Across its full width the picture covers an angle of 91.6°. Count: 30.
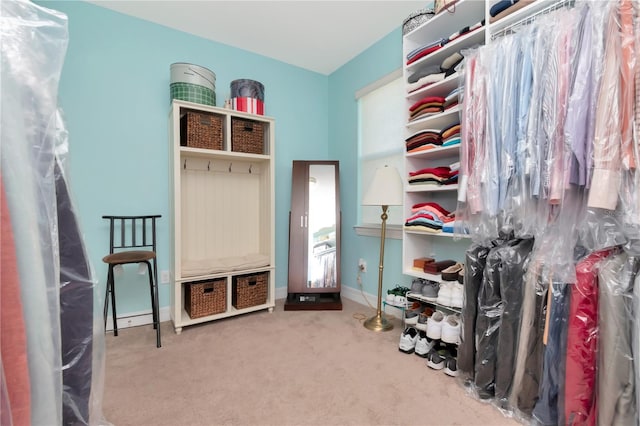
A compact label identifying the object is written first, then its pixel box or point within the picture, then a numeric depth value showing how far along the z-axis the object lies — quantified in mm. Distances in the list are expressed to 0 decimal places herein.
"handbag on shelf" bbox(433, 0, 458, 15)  1827
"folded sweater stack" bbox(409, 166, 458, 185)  1904
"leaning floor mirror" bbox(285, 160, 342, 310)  2867
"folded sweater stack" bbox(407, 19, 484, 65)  1776
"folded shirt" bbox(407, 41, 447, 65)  1958
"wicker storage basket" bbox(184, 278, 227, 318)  2312
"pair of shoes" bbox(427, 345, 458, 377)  1637
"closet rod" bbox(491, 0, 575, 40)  1405
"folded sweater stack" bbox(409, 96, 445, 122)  1965
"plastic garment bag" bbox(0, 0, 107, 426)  493
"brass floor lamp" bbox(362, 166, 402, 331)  2137
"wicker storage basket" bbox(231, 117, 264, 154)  2508
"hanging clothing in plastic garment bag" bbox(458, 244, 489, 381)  1537
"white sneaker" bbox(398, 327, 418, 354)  1906
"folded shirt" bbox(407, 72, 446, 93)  1952
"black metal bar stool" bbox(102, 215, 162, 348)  2018
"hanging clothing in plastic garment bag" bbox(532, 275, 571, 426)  1231
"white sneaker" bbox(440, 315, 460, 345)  1710
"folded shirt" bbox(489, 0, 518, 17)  1560
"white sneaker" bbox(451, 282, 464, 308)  1774
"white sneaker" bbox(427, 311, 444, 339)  1788
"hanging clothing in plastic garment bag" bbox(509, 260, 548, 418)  1304
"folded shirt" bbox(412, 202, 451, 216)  2020
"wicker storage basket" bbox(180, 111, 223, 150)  2320
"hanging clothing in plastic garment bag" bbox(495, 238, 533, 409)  1376
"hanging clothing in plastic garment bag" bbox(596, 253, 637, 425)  1060
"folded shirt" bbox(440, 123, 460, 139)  1868
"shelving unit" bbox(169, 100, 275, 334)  2277
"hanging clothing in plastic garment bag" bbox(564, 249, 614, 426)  1150
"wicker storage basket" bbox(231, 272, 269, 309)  2521
